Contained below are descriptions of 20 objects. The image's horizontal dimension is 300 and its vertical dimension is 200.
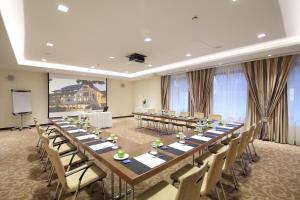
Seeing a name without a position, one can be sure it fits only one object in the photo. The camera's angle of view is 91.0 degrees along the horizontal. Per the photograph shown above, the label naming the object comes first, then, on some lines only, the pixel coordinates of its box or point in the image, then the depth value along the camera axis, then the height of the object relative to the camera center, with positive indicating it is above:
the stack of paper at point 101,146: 2.10 -0.70
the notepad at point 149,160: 1.61 -0.70
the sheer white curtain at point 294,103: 4.45 -0.09
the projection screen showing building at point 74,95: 7.54 +0.23
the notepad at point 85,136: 2.59 -0.69
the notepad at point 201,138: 2.52 -0.67
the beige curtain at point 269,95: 4.64 +0.17
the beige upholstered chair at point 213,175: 1.54 -0.83
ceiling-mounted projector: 4.85 +1.40
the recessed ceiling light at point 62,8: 2.34 +1.47
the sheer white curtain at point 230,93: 5.52 +0.26
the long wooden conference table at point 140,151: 1.49 -0.70
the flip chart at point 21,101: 6.54 -0.13
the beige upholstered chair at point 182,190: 1.14 -0.82
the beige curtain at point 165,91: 8.25 +0.46
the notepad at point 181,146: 2.05 -0.69
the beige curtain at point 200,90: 6.39 +0.44
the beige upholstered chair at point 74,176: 1.59 -0.96
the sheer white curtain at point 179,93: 7.51 +0.33
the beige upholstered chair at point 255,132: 3.28 -0.72
